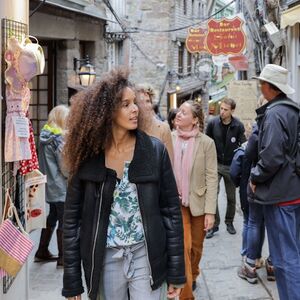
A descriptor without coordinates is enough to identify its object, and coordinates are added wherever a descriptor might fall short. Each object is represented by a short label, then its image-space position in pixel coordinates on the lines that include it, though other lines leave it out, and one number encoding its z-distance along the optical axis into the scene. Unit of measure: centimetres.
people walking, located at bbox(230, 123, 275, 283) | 518
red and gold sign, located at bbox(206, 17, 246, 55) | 1307
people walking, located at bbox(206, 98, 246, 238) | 743
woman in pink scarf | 470
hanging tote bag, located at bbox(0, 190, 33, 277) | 320
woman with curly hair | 292
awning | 695
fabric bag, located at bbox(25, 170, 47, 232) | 440
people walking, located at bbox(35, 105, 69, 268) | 568
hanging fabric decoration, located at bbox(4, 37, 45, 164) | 352
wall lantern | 1055
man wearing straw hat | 397
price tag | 355
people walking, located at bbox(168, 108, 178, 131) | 684
